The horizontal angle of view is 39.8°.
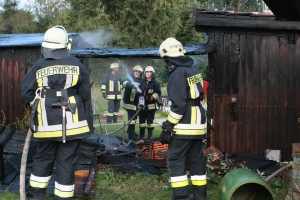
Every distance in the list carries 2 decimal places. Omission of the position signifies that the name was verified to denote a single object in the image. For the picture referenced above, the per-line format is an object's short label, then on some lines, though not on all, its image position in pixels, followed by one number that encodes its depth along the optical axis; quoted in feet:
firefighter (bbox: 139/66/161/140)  38.22
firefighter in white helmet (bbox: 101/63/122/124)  44.14
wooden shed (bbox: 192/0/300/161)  25.25
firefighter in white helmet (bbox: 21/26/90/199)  15.49
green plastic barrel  16.68
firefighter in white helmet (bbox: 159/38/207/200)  17.10
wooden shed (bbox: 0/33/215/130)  29.91
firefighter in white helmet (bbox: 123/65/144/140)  38.86
